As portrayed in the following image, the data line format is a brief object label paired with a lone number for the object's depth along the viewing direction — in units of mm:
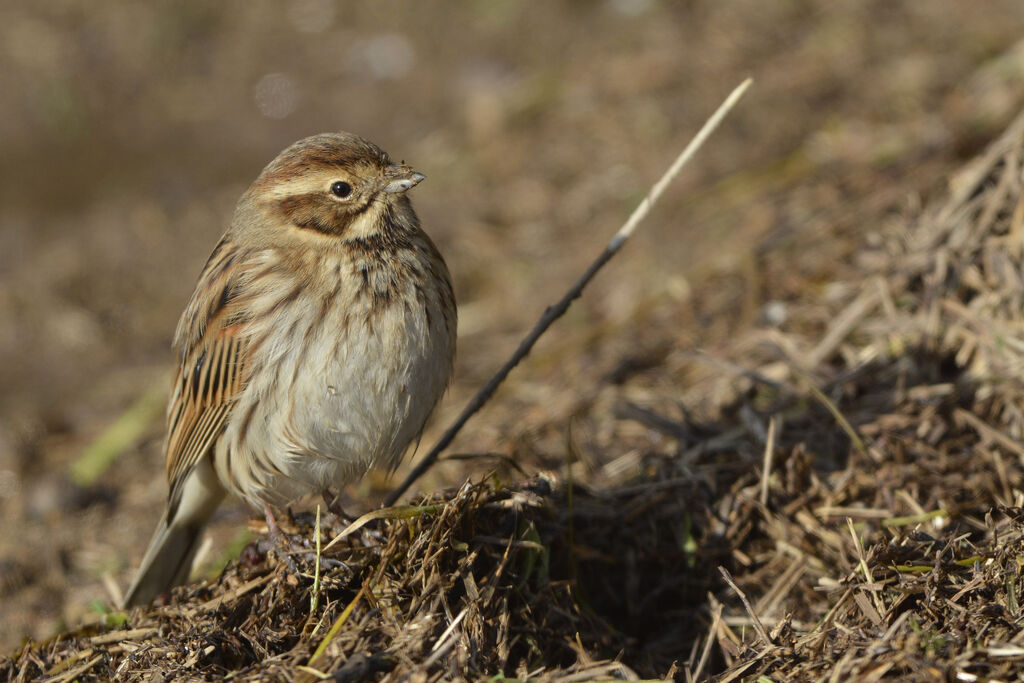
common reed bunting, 7207
